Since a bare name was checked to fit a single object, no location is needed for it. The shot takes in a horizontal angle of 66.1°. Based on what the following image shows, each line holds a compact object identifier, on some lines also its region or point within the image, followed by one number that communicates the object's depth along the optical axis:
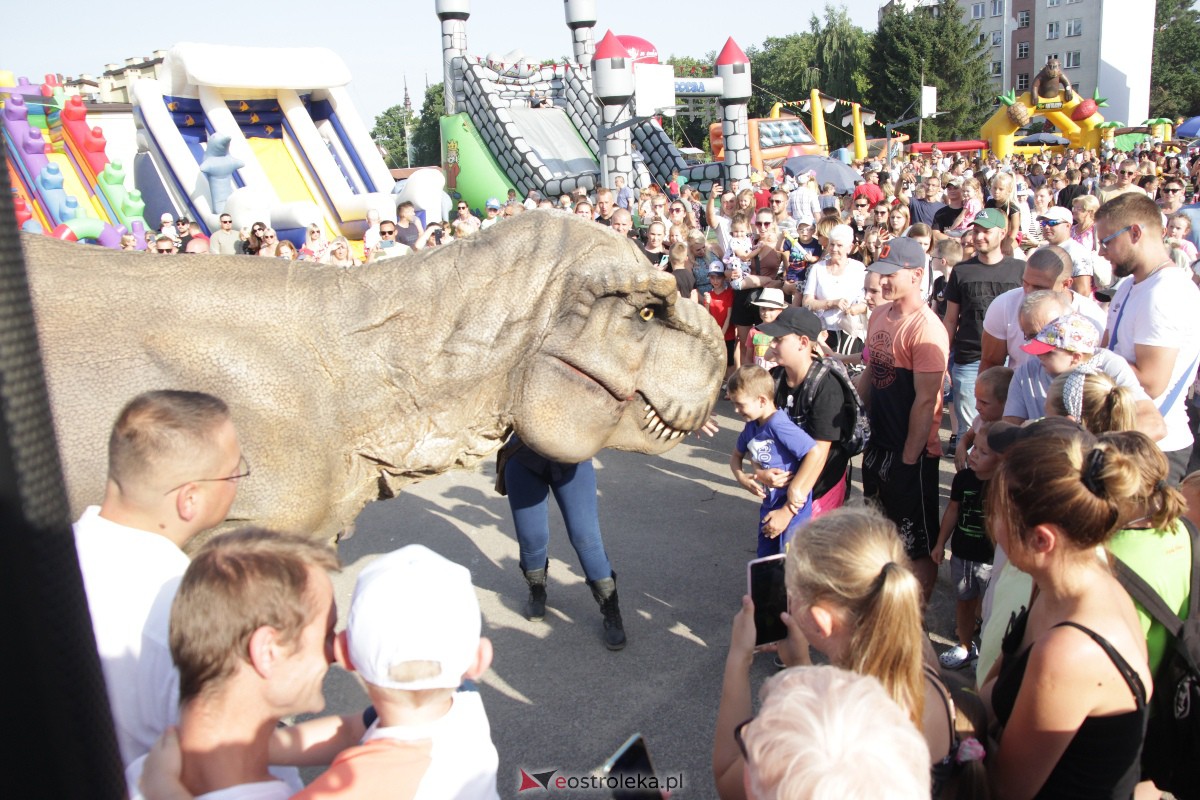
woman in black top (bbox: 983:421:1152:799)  2.02
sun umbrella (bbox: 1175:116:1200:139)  31.59
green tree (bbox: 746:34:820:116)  68.50
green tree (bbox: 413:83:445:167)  66.95
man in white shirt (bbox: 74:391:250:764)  1.91
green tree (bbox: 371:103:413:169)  79.69
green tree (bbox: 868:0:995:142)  53.34
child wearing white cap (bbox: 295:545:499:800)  1.63
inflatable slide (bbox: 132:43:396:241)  15.13
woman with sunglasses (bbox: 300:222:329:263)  11.58
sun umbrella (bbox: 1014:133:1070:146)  36.03
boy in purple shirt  4.31
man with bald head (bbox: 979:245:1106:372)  4.91
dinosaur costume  2.38
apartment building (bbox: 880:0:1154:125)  64.12
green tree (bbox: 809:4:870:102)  63.38
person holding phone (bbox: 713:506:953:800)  1.93
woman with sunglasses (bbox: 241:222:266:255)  11.30
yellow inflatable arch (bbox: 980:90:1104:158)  36.69
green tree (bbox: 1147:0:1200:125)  67.56
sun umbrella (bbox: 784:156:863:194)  20.72
